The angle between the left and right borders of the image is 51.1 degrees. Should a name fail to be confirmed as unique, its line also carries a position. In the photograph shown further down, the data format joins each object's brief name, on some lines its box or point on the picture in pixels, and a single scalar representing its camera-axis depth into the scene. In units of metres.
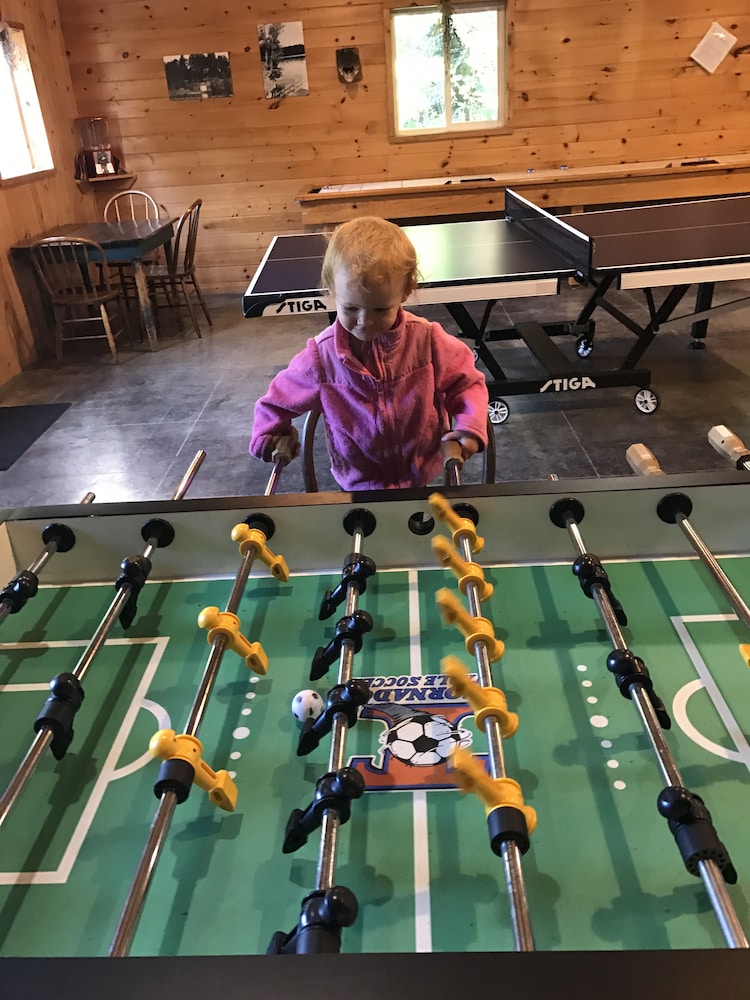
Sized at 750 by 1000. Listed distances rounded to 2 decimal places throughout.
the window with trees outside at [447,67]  5.93
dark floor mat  3.90
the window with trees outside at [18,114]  5.33
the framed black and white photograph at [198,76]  6.02
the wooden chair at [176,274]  5.44
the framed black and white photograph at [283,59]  5.95
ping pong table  3.20
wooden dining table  4.95
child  1.64
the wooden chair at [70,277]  4.94
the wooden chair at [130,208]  6.42
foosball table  0.75
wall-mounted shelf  6.23
